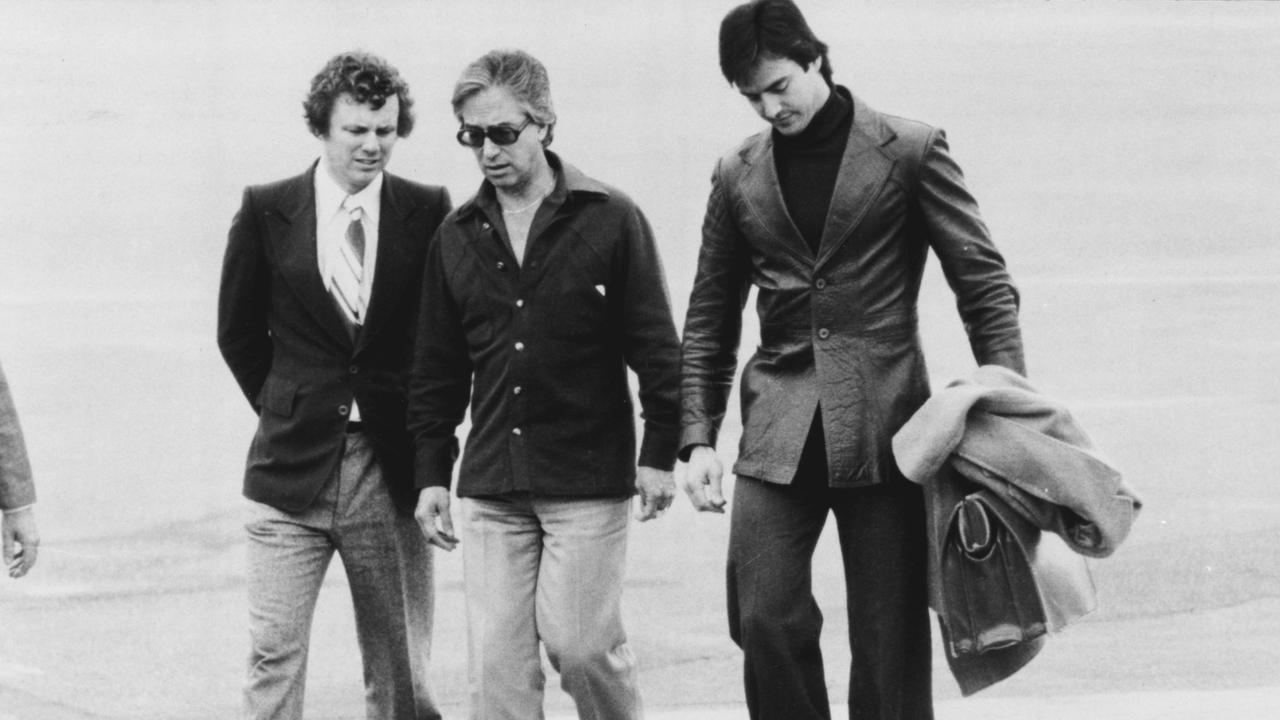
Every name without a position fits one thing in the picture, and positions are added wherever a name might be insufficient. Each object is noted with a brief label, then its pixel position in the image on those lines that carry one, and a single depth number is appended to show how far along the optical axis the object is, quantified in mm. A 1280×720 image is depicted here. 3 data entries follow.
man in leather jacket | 4891
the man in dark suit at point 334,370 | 5520
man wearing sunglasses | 5258
